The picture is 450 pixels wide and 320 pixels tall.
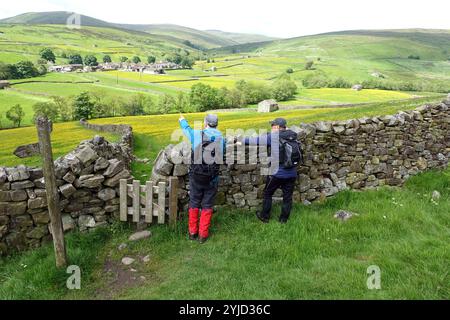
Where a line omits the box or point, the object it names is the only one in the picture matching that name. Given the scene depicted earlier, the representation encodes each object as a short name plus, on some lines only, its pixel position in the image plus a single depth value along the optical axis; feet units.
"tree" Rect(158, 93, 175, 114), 351.67
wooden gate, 27.96
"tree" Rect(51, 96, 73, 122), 312.71
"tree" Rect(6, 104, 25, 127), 290.52
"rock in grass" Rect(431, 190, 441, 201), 33.33
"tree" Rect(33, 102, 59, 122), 296.71
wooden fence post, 22.06
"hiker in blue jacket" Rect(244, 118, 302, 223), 27.32
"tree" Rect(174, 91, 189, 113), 343.24
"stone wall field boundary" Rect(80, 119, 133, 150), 95.52
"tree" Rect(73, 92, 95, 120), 309.63
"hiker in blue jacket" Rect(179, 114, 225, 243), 25.80
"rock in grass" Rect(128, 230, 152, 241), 26.99
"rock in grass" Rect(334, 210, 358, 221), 28.32
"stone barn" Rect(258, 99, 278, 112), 282.97
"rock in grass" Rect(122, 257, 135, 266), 24.13
